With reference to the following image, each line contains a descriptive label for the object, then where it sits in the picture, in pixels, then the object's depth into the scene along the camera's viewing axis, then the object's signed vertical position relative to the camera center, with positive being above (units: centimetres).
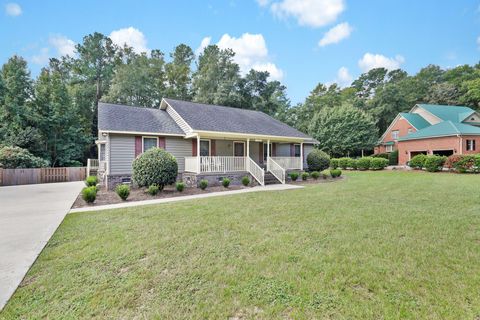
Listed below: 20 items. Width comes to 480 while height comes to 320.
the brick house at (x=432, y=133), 2255 +276
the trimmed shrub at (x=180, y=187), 1008 -111
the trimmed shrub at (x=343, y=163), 2389 -41
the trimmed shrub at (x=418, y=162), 1961 -35
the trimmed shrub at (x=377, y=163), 2216 -43
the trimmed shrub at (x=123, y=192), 830 -106
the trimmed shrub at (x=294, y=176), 1385 -97
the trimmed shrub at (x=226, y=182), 1128 -104
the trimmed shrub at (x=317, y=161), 1625 -11
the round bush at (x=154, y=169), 973 -29
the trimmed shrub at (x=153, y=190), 920 -112
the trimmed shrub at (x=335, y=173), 1536 -92
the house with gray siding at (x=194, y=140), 1158 +126
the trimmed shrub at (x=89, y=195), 777 -108
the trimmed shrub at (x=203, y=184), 1073 -106
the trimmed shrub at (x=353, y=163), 2325 -42
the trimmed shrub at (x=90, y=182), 1116 -92
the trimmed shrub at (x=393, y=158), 2952 +3
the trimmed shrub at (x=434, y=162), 1816 -35
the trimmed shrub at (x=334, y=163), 2436 -41
